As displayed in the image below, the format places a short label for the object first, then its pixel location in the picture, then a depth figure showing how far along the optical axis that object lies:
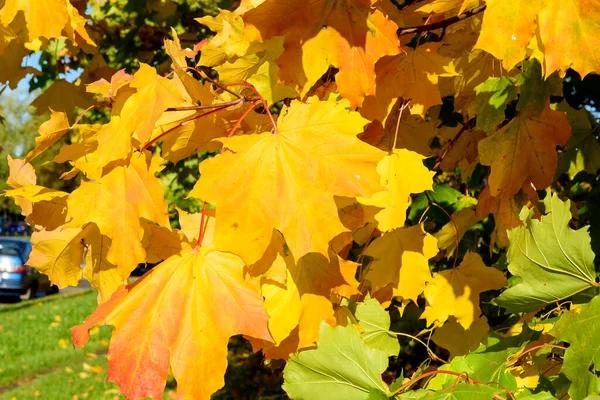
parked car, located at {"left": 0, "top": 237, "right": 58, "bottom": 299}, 7.82
